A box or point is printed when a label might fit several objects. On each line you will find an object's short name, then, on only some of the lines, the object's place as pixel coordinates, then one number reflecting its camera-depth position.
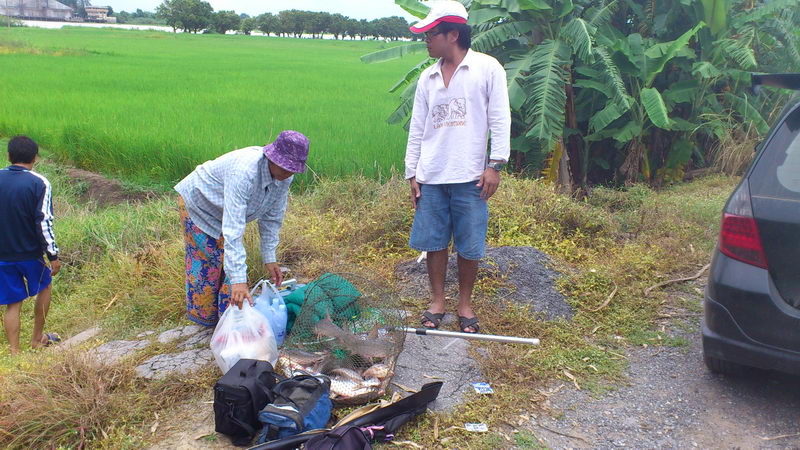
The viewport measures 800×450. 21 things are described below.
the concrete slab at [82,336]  4.22
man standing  3.55
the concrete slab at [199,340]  3.80
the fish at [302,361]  3.22
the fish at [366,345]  3.25
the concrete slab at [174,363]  3.43
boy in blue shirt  4.31
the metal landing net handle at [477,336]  3.54
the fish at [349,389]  3.05
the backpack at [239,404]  2.75
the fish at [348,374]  3.17
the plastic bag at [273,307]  3.49
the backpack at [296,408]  2.68
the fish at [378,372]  3.19
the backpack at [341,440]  2.48
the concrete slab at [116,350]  3.56
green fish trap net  3.16
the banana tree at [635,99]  6.58
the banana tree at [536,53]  6.34
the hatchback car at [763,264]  2.73
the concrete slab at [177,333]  3.92
